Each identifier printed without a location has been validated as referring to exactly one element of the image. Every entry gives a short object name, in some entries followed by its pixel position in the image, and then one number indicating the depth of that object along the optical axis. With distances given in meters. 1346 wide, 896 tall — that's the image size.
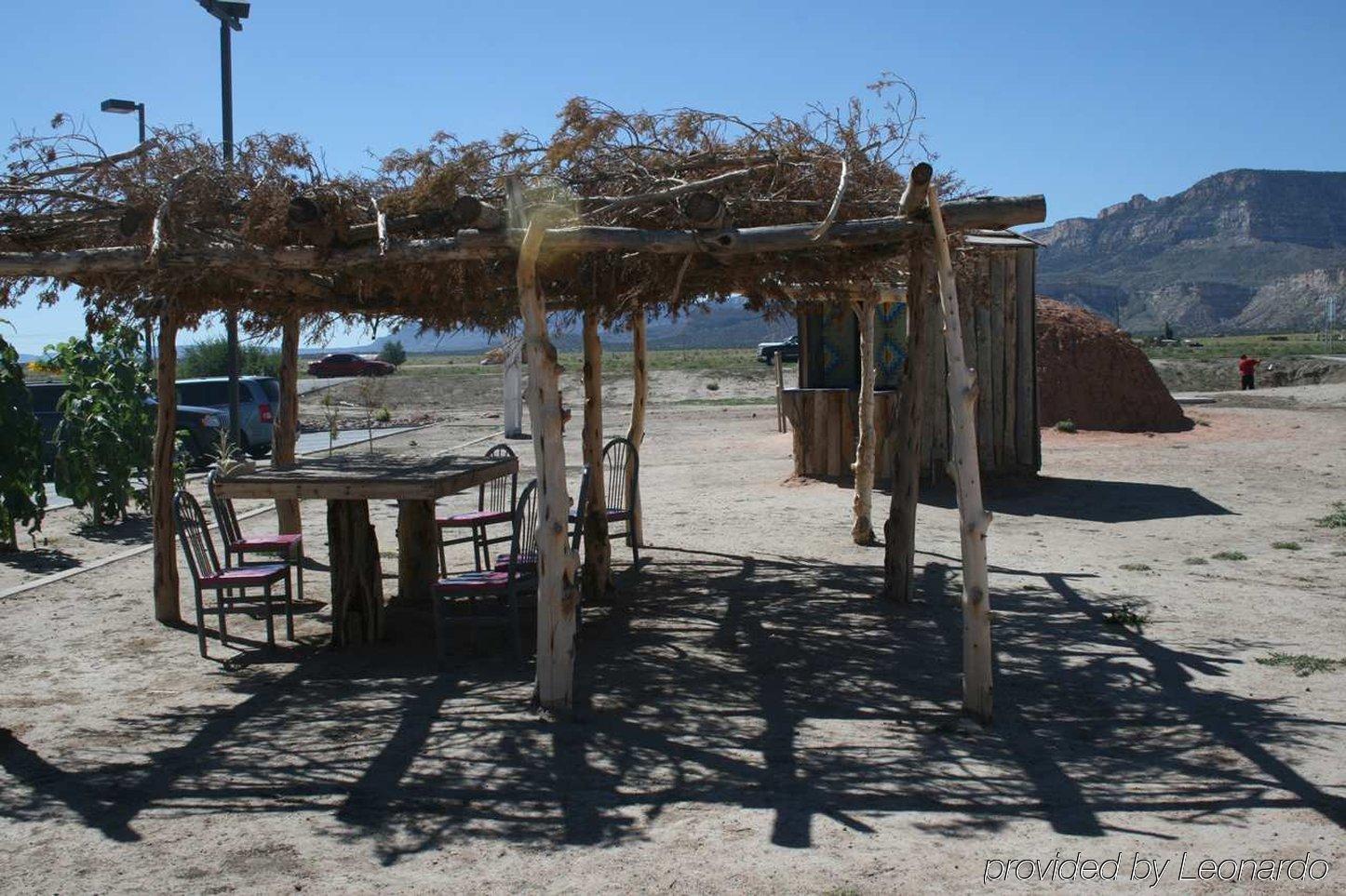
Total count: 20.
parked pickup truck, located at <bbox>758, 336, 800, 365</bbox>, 51.19
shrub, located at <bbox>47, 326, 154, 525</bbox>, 13.19
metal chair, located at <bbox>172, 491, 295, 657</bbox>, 7.52
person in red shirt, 31.77
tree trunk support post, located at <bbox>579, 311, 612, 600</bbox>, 9.37
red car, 58.56
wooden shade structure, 6.24
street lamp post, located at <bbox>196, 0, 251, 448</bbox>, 11.61
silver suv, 23.23
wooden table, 7.52
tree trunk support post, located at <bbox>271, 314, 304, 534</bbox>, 10.26
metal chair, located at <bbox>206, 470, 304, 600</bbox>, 8.34
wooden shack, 14.76
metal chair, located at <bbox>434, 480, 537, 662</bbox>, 7.24
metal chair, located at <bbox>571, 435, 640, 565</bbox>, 9.94
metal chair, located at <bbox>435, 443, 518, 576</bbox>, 9.53
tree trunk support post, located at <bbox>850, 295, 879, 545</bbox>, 11.45
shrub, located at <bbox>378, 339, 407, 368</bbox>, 71.10
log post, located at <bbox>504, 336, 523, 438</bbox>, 25.97
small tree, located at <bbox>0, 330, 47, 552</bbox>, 11.65
